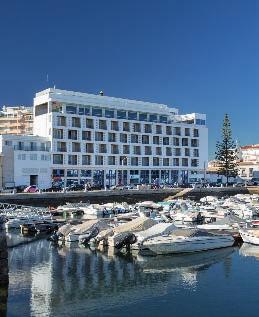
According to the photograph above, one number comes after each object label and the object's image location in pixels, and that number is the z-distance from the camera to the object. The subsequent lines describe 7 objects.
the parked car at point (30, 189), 53.71
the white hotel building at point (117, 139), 65.76
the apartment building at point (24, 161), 58.67
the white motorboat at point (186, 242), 25.38
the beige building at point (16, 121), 95.47
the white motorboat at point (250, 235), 27.36
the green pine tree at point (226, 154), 76.00
